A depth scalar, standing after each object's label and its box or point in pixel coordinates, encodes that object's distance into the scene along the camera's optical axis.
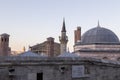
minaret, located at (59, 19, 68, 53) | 33.08
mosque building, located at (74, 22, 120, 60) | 34.88
